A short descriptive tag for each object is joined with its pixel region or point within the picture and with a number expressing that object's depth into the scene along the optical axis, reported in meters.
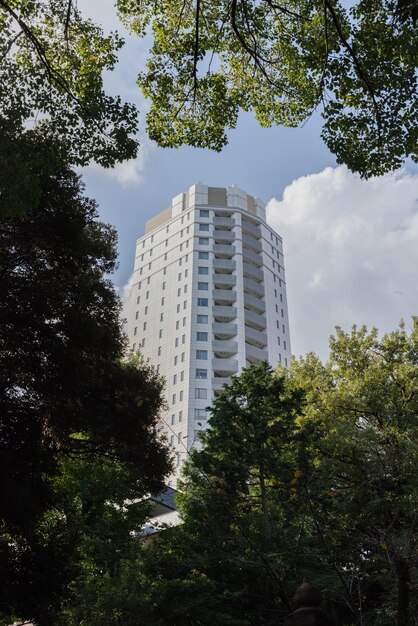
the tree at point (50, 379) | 9.48
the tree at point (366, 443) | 12.10
